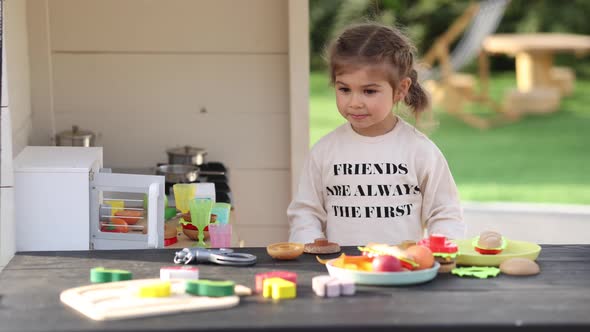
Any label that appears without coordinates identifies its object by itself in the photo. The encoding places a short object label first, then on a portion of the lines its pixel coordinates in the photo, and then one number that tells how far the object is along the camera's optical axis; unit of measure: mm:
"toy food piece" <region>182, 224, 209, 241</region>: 2961
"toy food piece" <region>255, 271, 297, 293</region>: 1972
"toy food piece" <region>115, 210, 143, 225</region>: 2891
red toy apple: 2025
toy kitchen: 2752
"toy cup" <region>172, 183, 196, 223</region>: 3045
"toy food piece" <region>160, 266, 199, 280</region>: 2031
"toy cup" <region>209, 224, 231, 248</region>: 2736
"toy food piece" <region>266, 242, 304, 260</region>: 2252
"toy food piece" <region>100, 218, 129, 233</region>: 2846
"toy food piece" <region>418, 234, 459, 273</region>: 2131
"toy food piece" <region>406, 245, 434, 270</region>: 2055
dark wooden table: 1727
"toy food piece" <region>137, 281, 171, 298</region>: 1879
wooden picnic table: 10562
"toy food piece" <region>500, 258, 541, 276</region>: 2098
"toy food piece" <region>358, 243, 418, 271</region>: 2049
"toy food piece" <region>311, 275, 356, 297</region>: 1925
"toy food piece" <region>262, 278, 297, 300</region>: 1907
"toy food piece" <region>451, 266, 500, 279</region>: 2094
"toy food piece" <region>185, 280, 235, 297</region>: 1888
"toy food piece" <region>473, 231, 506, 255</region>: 2232
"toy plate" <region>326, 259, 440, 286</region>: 2006
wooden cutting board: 1788
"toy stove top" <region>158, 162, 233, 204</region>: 3434
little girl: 2846
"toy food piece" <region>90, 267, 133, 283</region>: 2021
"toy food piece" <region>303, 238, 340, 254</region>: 2332
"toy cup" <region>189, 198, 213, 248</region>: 2883
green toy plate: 2197
